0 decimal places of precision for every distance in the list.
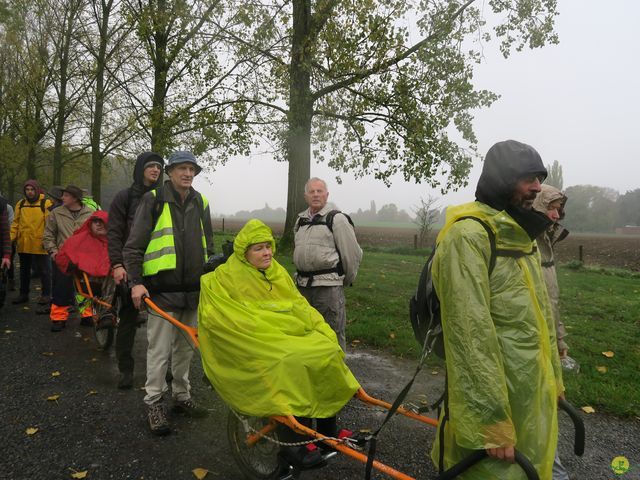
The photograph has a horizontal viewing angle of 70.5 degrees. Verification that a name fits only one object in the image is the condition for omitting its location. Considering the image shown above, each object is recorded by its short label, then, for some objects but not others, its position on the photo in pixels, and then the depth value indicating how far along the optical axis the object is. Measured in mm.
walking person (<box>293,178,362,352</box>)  4270
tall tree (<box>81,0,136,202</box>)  15828
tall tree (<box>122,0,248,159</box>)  12500
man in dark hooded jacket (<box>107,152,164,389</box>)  4228
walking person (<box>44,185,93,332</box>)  6777
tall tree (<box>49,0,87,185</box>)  16750
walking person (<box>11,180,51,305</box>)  8258
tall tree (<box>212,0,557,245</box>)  11172
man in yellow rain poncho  1830
